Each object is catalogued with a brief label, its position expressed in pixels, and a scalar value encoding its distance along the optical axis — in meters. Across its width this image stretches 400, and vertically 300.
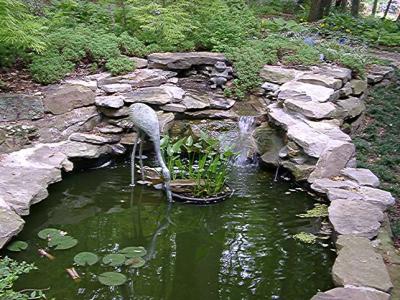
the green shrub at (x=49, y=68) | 6.75
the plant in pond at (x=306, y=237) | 4.38
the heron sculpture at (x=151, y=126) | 5.14
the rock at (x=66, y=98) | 6.44
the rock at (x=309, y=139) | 5.60
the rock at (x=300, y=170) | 5.55
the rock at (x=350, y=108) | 6.98
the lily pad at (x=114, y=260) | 3.91
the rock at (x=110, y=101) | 6.52
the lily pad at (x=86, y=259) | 3.90
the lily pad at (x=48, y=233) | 4.30
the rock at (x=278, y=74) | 7.63
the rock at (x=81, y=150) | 5.87
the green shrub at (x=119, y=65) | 7.29
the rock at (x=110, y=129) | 6.48
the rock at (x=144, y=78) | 7.09
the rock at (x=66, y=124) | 6.14
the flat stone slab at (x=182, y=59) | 7.76
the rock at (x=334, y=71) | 7.66
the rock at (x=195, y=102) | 7.11
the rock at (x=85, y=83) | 6.79
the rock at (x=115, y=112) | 6.63
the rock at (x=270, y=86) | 7.54
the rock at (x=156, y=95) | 6.73
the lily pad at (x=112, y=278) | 3.65
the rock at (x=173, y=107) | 6.93
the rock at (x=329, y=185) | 5.04
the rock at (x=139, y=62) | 7.68
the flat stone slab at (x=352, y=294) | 3.17
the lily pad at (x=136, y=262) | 3.92
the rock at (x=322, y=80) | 7.26
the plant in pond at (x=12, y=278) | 3.13
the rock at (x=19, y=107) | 6.16
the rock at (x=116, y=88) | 6.80
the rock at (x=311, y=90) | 6.84
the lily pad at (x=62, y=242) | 4.15
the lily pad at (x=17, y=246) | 4.04
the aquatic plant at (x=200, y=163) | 5.29
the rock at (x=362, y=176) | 5.11
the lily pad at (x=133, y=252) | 4.07
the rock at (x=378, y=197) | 4.65
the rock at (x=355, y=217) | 4.12
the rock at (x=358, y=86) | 7.89
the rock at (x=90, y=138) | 6.16
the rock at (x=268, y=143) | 6.24
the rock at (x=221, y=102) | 7.32
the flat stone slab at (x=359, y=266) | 3.35
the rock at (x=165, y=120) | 6.63
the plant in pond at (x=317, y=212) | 4.89
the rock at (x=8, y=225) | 3.92
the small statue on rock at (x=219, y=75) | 7.73
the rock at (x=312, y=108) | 6.34
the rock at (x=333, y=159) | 5.38
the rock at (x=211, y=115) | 7.16
